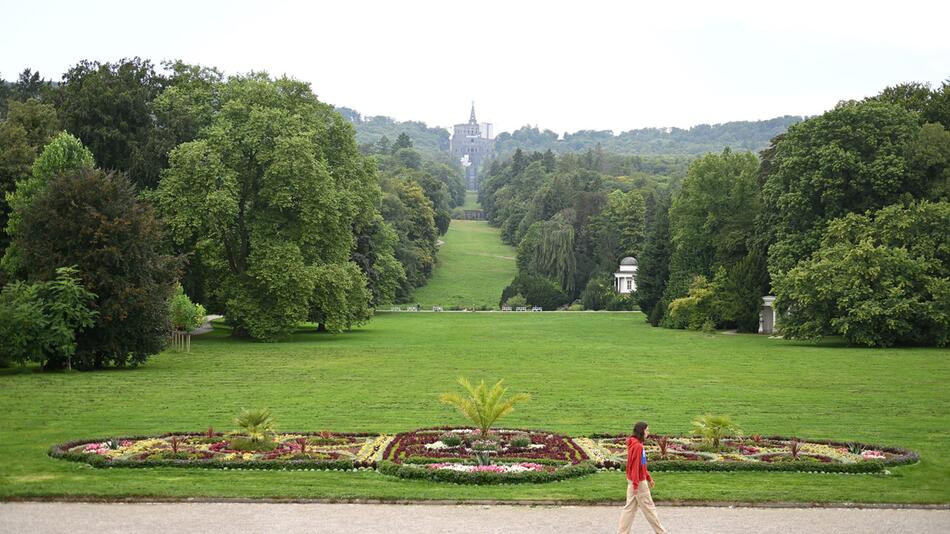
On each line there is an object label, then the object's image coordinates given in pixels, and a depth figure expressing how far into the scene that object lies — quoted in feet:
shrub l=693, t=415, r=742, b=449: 66.85
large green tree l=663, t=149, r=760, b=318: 243.19
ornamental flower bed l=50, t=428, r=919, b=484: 61.52
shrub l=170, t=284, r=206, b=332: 159.68
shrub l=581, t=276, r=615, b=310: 338.13
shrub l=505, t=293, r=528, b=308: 346.13
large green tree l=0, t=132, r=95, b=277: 144.56
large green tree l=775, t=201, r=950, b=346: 172.76
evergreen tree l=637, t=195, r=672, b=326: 262.67
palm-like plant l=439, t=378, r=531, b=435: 67.00
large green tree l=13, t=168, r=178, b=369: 128.16
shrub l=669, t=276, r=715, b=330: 226.38
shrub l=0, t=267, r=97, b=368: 119.96
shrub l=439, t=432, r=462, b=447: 69.00
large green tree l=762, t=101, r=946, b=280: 188.14
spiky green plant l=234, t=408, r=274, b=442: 66.49
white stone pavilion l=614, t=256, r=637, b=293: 349.82
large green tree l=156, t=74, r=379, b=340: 180.75
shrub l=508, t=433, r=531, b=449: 67.87
